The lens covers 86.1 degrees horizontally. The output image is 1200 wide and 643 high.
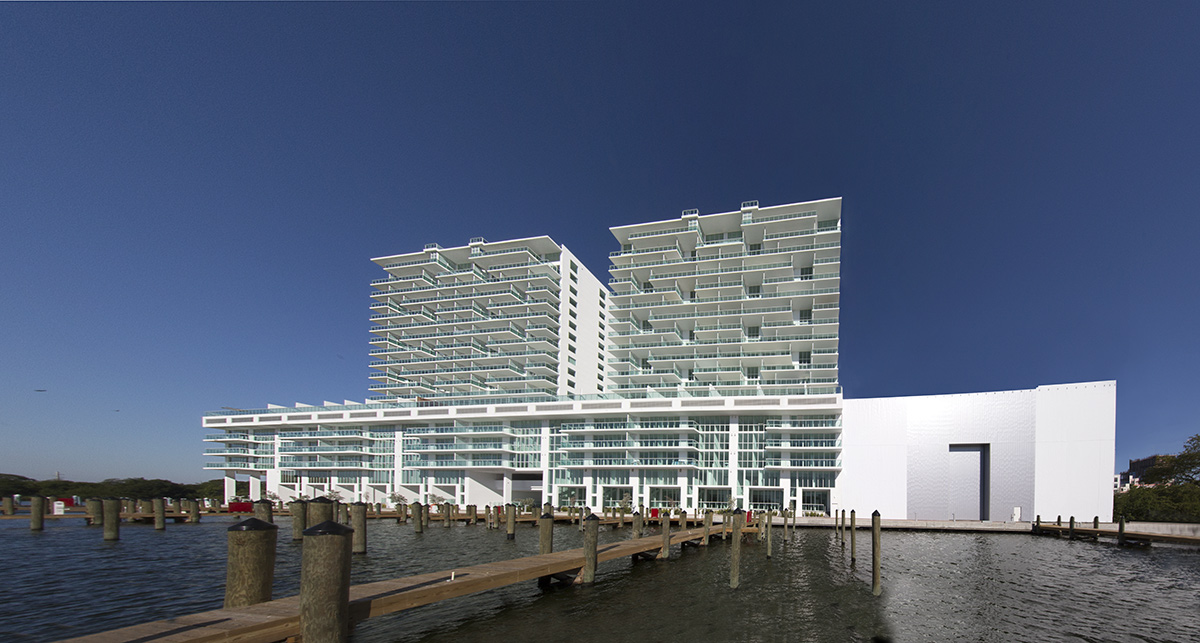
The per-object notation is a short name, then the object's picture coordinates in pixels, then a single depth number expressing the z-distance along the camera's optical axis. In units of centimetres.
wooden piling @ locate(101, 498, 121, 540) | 4203
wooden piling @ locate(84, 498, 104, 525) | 5115
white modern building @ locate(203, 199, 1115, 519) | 7431
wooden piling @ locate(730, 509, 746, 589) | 2827
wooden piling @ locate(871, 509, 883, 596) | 2733
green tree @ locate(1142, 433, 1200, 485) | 7931
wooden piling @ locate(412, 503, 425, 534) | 5341
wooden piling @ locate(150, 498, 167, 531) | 5034
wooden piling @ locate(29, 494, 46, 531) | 4816
